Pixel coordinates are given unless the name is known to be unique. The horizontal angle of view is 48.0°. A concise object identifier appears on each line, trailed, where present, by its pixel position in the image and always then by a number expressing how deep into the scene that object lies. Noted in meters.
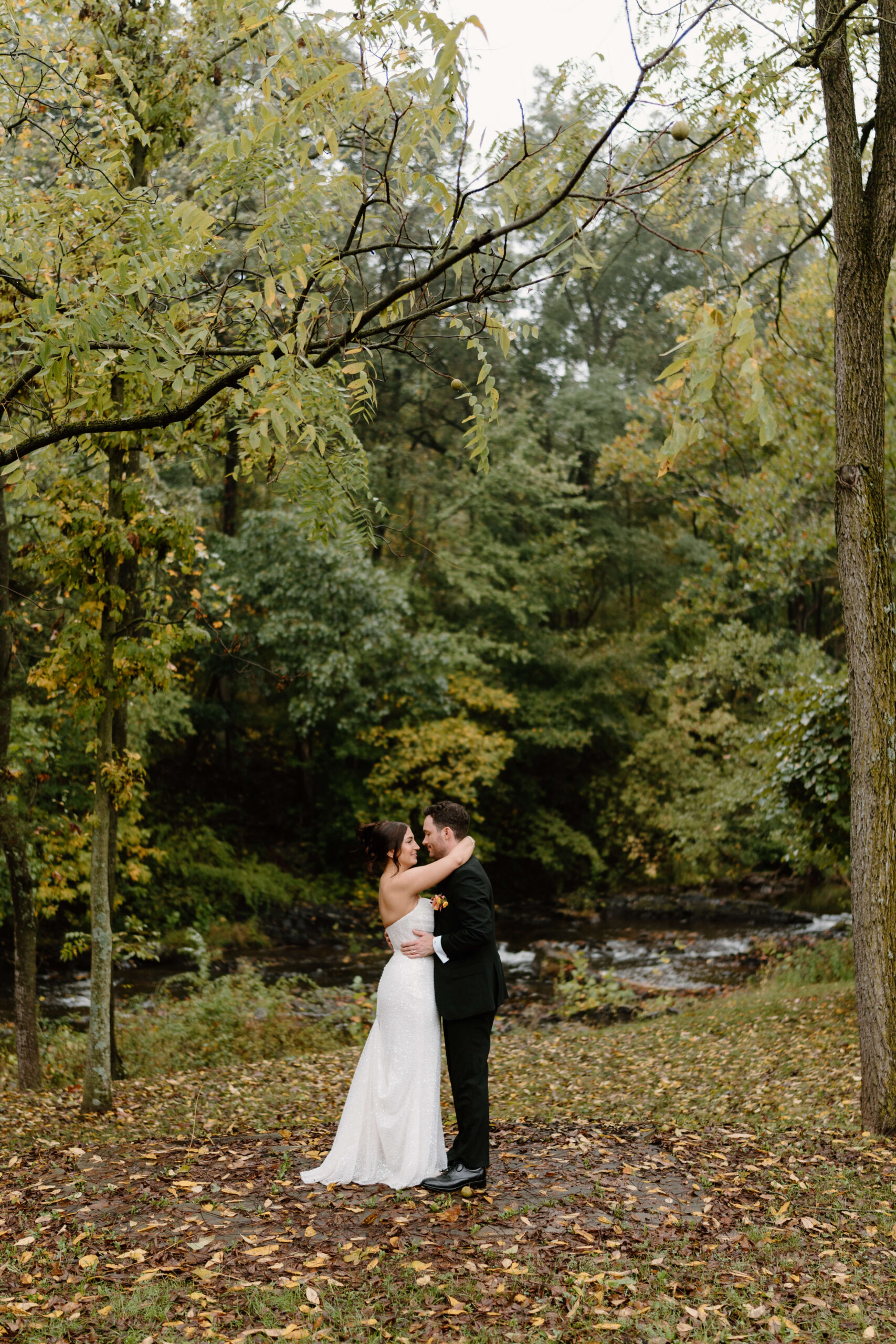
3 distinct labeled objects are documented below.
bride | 5.16
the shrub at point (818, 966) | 13.05
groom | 5.11
